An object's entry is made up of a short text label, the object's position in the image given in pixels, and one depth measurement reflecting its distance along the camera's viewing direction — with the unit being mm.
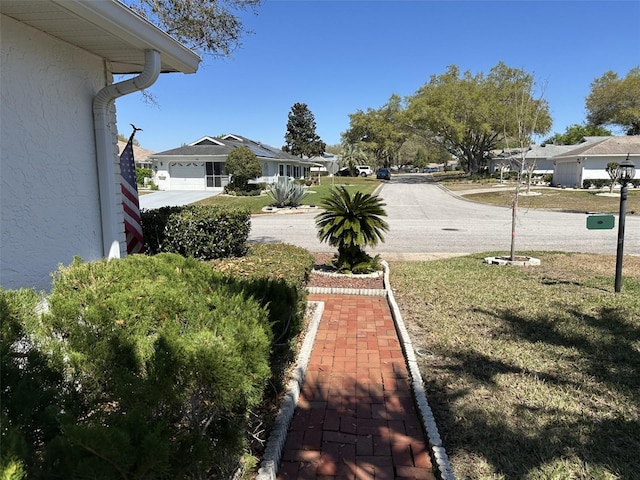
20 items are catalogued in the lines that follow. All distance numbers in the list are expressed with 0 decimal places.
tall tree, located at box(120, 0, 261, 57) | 8648
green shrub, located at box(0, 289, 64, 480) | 1198
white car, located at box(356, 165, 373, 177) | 65062
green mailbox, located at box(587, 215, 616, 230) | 6555
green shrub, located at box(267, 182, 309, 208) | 21802
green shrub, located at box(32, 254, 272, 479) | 1284
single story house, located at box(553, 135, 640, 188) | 32781
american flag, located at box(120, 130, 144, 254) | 5832
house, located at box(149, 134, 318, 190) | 34094
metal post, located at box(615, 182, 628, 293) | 6311
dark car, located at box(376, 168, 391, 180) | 55412
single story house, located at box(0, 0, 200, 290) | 3555
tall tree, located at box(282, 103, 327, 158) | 72312
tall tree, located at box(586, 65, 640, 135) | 51188
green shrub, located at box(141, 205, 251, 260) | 6574
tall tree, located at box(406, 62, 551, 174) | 45750
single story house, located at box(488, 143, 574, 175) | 47050
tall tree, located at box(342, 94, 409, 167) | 60559
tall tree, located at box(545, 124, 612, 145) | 62000
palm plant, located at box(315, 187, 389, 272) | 7234
